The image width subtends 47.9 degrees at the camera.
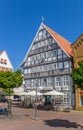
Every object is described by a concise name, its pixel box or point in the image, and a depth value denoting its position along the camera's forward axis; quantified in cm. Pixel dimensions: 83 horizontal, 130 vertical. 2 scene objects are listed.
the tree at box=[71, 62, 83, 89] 686
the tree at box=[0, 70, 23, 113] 1003
